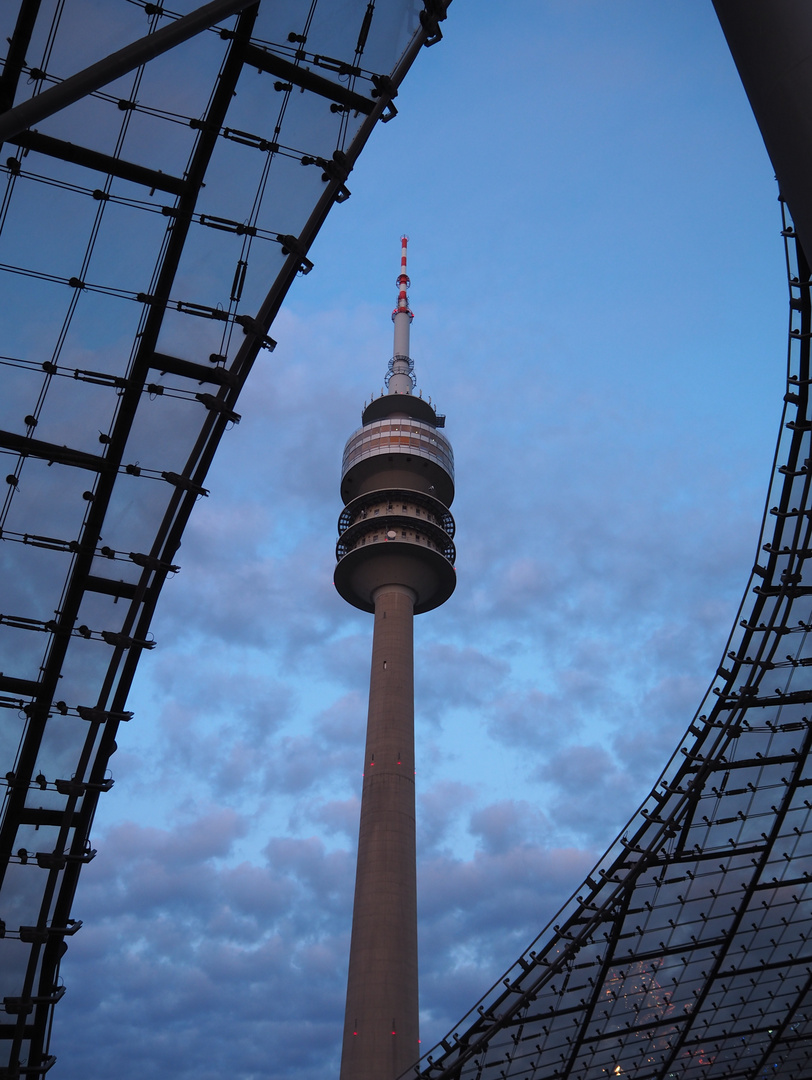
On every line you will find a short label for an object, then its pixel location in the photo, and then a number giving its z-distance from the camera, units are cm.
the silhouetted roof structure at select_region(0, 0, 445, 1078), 1934
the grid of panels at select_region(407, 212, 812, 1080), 3216
